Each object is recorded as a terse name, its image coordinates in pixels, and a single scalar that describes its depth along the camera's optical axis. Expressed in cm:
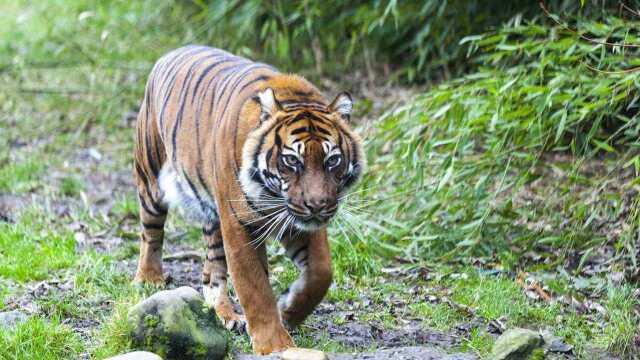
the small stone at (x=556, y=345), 907
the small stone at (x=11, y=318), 906
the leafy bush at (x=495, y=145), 1155
